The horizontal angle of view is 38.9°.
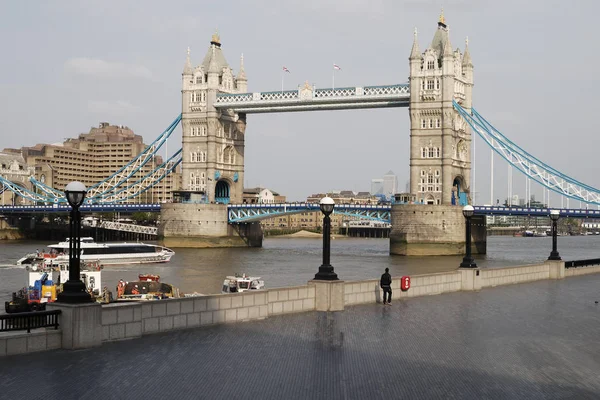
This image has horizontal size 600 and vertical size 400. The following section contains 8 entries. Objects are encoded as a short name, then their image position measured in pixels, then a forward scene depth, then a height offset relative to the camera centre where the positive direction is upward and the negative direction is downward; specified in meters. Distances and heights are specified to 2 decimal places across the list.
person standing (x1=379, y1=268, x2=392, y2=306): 24.67 -1.98
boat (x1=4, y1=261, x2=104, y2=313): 27.11 -2.86
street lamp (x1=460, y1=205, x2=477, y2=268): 30.25 -1.03
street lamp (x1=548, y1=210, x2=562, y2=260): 37.25 -0.50
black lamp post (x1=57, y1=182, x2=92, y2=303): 16.88 -0.78
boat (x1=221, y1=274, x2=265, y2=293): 39.72 -3.16
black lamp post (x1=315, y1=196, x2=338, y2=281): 23.31 -0.76
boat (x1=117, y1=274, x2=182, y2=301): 33.14 -3.00
